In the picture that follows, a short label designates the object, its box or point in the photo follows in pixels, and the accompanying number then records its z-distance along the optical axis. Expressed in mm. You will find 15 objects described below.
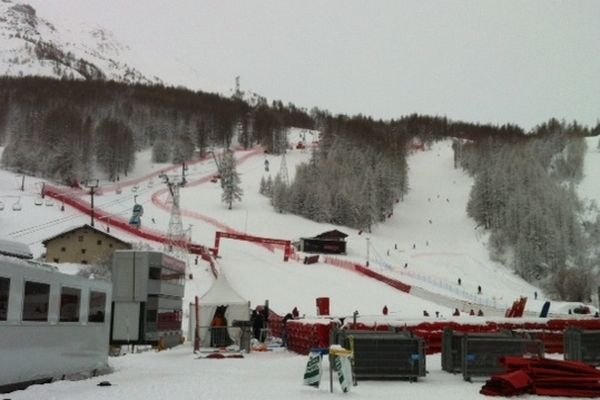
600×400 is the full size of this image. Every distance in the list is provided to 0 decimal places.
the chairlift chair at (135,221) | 77975
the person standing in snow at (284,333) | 26739
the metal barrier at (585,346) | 16453
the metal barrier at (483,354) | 14773
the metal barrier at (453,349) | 15992
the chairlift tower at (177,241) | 58256
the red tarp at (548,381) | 12086
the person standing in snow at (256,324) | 27984
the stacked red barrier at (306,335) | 22656
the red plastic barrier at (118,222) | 61253
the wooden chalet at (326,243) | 82875
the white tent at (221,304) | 29141
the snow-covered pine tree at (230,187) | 105375
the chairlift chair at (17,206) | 83875
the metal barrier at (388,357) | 14656
